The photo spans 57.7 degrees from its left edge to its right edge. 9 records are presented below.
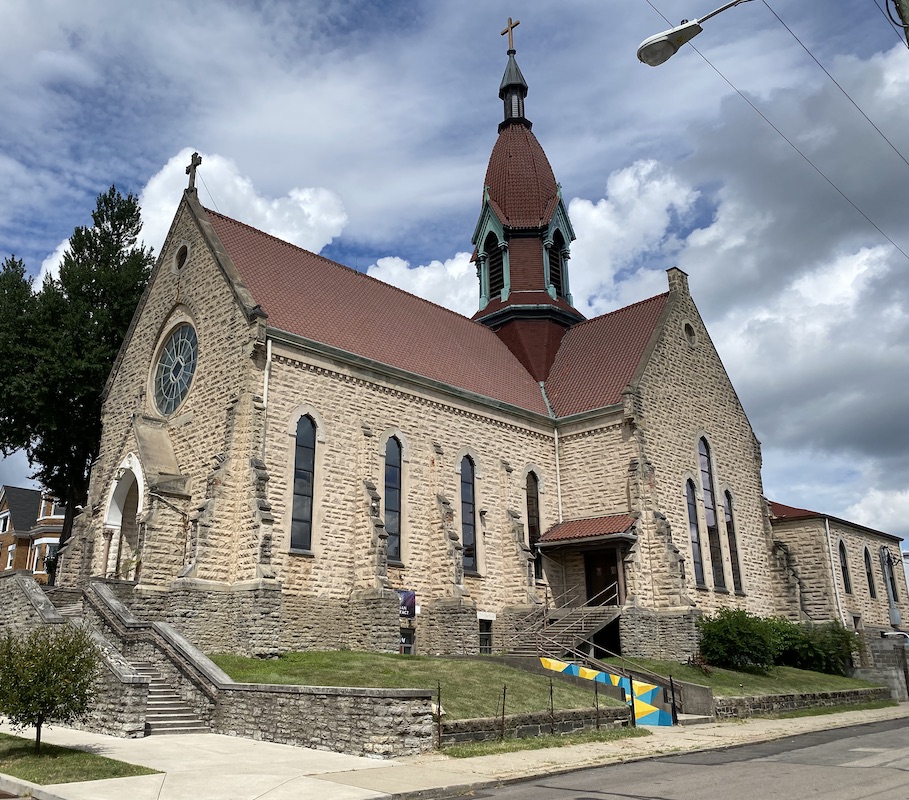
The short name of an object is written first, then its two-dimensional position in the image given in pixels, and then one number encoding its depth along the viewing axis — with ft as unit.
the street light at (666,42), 28.22
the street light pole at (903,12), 26.39
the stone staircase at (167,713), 51.19
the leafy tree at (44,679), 40.39
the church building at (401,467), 72.79
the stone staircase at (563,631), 83.15
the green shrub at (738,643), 86.07
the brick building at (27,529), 168.45
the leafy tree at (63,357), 101.30
